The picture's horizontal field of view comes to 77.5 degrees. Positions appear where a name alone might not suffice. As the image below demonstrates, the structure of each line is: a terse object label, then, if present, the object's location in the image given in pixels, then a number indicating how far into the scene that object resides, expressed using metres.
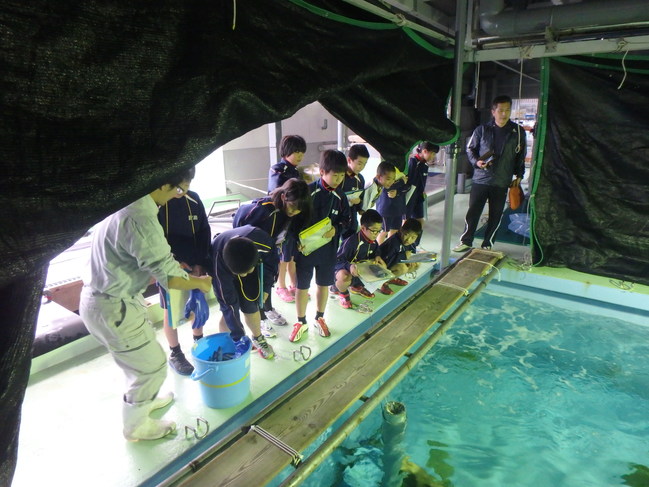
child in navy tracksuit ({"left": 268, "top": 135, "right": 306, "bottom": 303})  3.42
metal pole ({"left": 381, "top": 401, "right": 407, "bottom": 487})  2.26
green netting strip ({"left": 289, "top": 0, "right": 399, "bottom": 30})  1.99
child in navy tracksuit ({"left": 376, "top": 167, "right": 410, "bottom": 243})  4.39
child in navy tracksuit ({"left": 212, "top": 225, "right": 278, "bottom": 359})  2.29
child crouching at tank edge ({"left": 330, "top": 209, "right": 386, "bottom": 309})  3.41
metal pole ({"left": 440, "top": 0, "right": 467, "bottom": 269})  3.29
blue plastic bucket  2.31
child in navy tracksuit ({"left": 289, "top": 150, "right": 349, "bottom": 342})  3.13
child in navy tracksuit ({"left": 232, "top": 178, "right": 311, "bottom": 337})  2.65
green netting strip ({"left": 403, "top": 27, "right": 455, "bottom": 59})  2.89
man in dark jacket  4.33
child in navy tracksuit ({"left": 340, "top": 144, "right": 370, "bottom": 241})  3.58
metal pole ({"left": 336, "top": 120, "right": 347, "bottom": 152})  5.90
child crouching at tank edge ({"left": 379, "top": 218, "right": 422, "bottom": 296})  3.55
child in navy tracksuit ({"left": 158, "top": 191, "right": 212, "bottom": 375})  2.56
